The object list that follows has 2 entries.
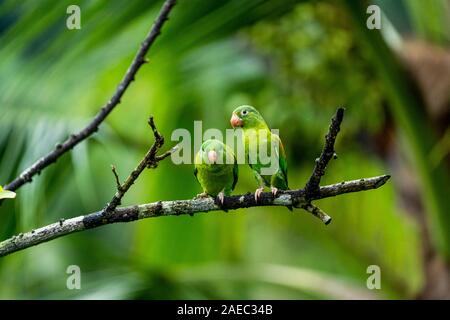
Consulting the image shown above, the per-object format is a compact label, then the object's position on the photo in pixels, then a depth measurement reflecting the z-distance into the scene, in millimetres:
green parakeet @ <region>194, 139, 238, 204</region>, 2485
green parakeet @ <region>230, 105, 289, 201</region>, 2492
